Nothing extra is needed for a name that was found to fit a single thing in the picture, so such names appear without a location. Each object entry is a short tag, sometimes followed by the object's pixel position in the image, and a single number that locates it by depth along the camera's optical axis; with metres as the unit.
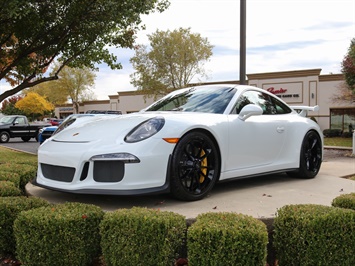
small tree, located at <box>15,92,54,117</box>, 55.64
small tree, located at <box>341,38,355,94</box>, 21.85
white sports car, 3.58
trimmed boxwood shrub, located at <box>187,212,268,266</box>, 2.65
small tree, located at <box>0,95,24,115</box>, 72.75
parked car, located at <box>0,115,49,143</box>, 22.44
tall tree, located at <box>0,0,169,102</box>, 7.72
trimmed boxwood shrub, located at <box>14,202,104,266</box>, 2.96
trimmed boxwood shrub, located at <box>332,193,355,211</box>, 3.38
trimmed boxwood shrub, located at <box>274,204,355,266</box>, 2.83
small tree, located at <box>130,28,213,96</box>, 35.38
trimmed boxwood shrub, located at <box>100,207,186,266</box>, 2.81
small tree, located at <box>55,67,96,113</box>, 53.16
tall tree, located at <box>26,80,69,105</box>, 54.28
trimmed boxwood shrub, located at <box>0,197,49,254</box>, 3.36
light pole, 8.02
